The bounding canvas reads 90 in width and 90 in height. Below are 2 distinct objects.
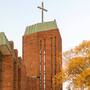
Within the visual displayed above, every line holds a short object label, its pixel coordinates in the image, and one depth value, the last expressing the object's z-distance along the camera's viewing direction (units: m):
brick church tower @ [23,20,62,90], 47.50
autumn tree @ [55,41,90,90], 37.09
